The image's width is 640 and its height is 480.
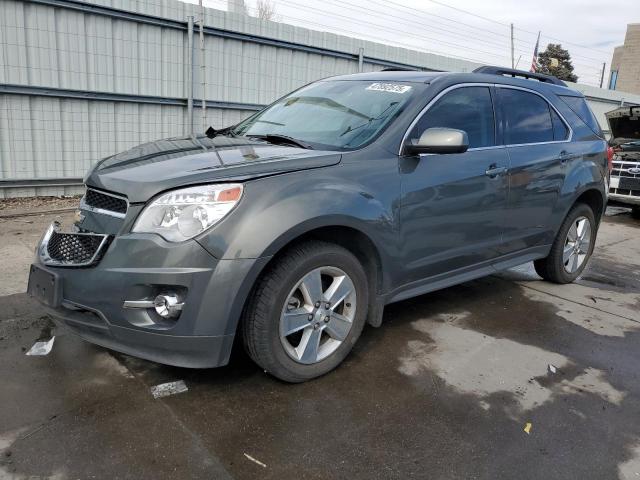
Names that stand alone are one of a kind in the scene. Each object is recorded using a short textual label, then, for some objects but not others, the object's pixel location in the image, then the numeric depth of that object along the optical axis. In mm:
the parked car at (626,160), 8914
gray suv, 2525
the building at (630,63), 48375
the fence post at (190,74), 8281
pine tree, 54594
